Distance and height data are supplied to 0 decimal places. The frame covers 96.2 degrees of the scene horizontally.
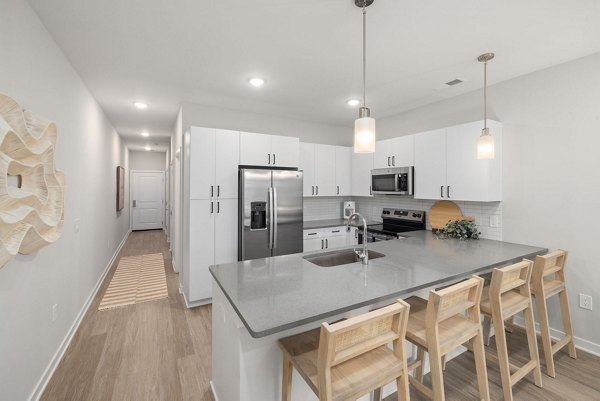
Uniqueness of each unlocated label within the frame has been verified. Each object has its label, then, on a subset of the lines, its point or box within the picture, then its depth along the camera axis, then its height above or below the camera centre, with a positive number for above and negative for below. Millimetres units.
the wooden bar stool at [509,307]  1854 -803
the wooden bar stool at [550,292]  2191 -799
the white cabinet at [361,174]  4367 +400
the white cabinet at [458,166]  2965 +375
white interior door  9016 -84
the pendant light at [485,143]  2463 +505
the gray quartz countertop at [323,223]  4238 -432
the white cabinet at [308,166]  4383 +513
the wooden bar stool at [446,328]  1482 -795
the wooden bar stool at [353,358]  1120 -789
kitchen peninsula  1369 -554
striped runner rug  3678 -1382
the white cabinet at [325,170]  4484 +460
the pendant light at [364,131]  1841 +456
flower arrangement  3135 -382
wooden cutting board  3475 -208
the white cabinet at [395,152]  3688 +659
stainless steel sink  2368 -541
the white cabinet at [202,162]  3361 +434
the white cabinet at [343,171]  4652 +470
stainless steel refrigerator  3494 -199
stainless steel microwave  3662 +247
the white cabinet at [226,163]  3494 +450
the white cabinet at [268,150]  3672 +668
